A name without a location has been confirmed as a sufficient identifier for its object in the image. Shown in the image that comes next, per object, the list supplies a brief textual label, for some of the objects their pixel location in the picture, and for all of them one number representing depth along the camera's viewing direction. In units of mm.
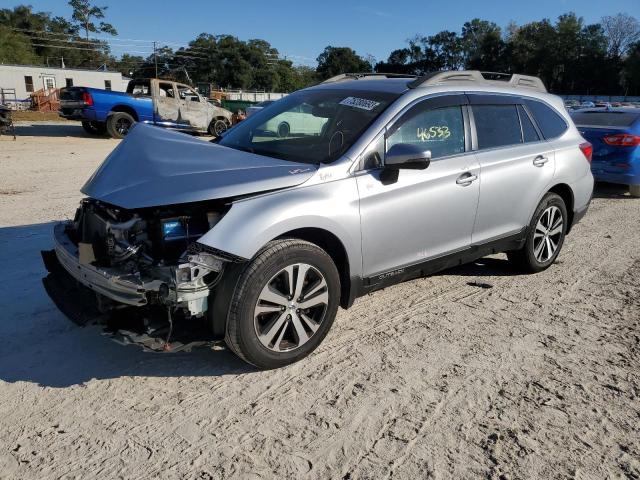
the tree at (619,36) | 96688
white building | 47969
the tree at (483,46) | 100900
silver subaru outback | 3061
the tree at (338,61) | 105625
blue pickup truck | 17547
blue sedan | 9039
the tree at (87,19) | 91500
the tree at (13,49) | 64562
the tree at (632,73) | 81688
